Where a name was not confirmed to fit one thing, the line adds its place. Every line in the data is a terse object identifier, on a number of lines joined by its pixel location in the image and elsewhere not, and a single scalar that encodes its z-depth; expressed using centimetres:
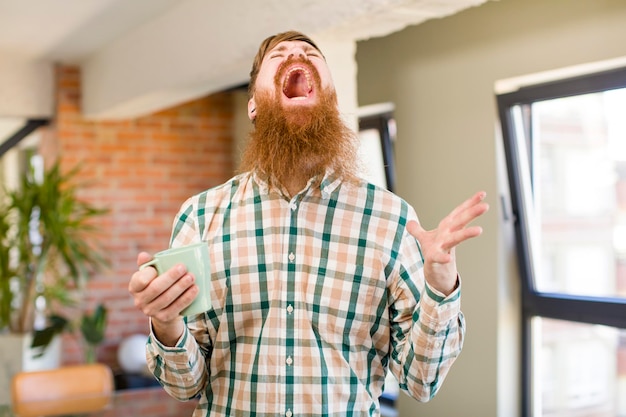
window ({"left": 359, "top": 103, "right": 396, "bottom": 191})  404
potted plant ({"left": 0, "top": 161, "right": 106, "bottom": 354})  530
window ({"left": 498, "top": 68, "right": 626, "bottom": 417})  310
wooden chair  335
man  139
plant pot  526
